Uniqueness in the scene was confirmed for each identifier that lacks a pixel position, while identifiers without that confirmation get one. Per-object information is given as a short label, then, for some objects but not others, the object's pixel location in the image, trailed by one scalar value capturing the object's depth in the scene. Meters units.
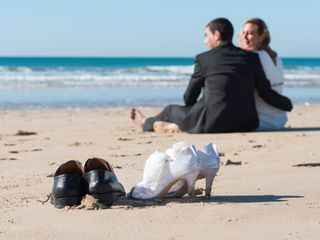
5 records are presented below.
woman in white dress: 8.05
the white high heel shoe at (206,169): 4.01
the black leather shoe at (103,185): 3.82
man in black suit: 7.83
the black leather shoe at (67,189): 3.83
